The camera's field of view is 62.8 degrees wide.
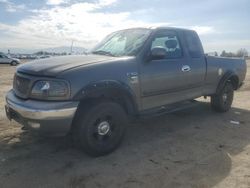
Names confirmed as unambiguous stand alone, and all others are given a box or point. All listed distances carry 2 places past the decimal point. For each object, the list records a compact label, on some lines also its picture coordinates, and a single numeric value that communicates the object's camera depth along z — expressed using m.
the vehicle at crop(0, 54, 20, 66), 25.90
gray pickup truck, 2.75
